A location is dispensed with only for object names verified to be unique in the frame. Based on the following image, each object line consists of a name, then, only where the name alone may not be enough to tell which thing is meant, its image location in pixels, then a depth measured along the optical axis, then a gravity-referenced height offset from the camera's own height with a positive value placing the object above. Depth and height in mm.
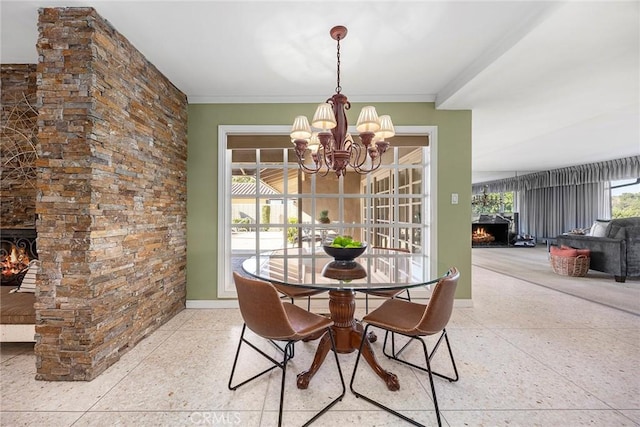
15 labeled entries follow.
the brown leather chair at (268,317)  1313 -529
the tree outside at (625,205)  6242 +267
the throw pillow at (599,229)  4348 -228
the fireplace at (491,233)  8055 -545
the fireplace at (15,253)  2312 -347
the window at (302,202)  3021 +158
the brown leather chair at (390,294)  1918 -584
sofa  3885 -505
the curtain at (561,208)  6773 +228
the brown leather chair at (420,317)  1343 -614
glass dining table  1498 -384
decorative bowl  1826 -261
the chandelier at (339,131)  1695 +582
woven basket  4215 -809
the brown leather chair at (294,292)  1914 -578
